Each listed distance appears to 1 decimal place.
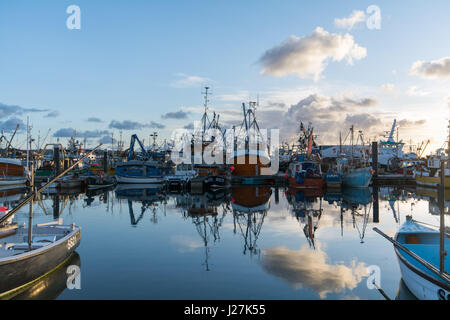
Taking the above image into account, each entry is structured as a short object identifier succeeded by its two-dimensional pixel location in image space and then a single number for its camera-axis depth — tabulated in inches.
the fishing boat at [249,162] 2209.6
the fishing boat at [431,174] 1867.9
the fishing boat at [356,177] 1803.6
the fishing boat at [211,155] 1806.1
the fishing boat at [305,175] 1841.8
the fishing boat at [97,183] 1965.4
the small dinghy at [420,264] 321.7
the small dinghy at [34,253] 372.2
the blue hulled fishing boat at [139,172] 2050.9
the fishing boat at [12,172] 2023.9
